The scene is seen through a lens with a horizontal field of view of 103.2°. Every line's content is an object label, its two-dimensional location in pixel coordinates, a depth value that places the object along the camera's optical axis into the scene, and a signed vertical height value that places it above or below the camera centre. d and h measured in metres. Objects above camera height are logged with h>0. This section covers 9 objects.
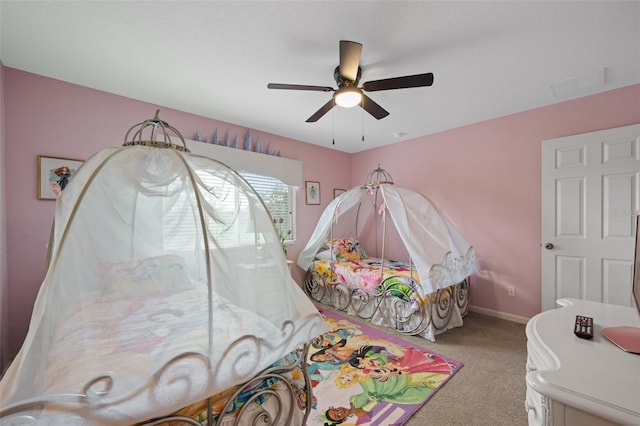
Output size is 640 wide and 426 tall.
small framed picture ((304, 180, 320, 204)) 4.21 +0.32
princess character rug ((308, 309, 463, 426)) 1.72 -1.37
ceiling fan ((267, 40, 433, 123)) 1.62 +0.91
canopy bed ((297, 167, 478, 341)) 2.67 -0.77
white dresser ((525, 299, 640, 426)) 0.73 -0.55
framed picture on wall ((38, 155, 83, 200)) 2.19 +0.33
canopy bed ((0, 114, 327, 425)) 0.86 -0.44
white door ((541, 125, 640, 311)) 2.41 -0.04
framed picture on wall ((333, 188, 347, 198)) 4.68 +0.36
